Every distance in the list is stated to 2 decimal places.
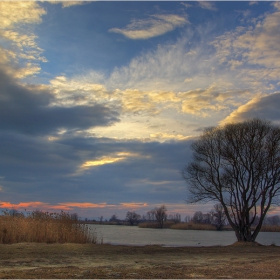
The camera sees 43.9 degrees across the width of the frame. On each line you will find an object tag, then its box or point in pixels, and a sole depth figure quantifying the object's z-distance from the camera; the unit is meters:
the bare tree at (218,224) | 78.39
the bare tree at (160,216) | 102.50
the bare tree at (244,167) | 26.64
